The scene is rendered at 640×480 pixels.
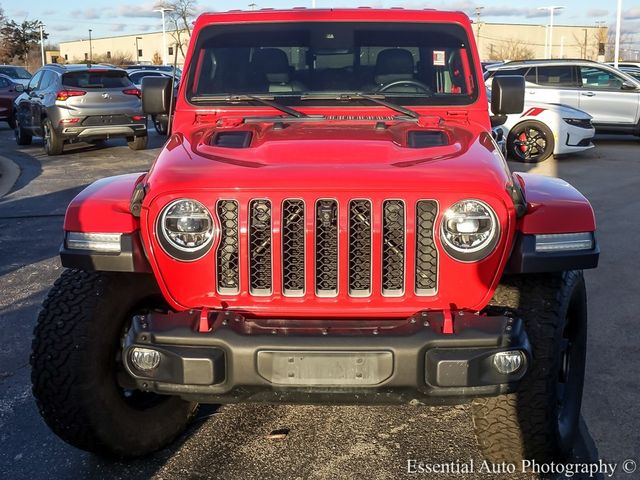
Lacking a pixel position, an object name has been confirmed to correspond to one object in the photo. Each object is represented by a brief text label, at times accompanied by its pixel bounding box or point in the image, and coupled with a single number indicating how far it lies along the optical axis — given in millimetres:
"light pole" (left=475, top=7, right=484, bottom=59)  72375
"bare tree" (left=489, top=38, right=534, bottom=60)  79912
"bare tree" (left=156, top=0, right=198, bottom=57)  36094
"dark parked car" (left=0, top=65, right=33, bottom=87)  24156
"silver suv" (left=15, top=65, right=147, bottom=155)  13906
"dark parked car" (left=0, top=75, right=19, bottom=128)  20016
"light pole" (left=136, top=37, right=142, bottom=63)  91062
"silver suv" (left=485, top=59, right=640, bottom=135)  15391
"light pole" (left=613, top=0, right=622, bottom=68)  29700
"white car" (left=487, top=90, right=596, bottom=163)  12828
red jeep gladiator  2754
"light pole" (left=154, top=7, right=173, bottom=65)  50100
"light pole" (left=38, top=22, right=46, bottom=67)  60212
